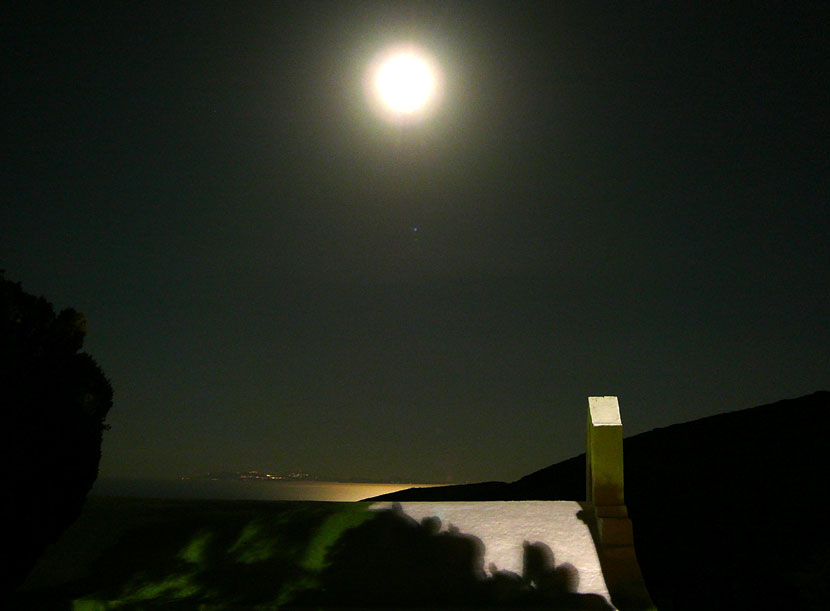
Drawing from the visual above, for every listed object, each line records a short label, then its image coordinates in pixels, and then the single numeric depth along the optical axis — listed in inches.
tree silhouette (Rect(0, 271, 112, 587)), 564.4
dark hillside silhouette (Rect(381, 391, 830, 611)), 855.7
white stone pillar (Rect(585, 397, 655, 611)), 485.4
